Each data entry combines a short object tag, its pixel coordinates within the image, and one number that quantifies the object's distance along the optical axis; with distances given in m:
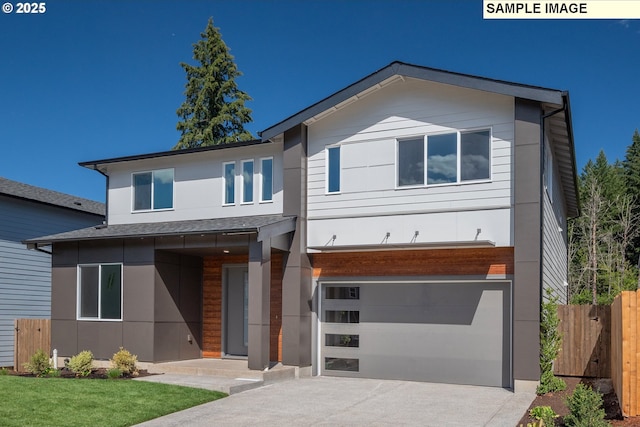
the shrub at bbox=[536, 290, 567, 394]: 11.78
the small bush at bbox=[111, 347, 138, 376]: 13.45
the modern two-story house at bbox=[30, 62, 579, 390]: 12.75
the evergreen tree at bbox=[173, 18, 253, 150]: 33.09
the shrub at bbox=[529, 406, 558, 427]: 9.11
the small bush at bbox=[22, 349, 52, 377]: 13.85
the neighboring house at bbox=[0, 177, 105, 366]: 18.61
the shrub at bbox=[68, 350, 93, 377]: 13.55
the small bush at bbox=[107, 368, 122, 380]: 13.06
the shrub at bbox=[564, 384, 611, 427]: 7.52
